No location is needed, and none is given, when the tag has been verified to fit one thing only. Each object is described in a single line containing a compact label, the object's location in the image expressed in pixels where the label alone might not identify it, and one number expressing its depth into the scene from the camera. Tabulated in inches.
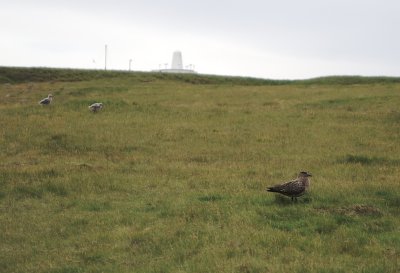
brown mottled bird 480.1
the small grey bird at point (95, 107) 1140.5
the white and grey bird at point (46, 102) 1244.5
